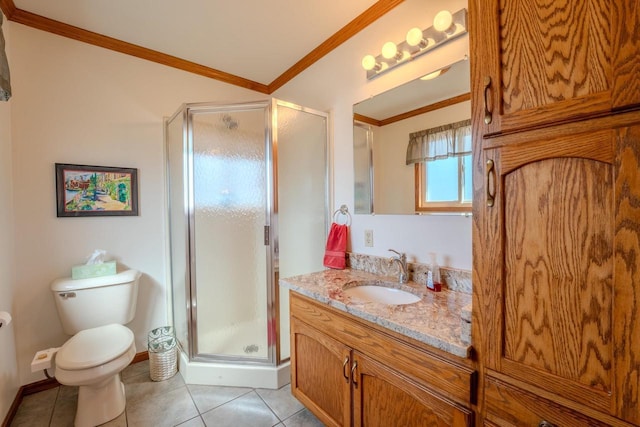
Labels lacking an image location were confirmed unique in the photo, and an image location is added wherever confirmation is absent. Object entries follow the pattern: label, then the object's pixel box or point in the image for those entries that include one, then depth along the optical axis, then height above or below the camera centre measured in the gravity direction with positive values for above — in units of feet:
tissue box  5.90 -1.28
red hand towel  6.10 -0.88
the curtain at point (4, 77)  3.73 +1.89
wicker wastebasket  6.32 -3.43
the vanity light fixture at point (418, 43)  4.25 +2.85
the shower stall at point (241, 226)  6.22 -0.38
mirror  4.46 +1.52
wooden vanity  2.90 -1.95
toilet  4.70 -2.47
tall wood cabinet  1.95 -0.04
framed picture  6.05 +0.50
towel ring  6.38 -0.10
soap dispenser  4.45 -1.18
